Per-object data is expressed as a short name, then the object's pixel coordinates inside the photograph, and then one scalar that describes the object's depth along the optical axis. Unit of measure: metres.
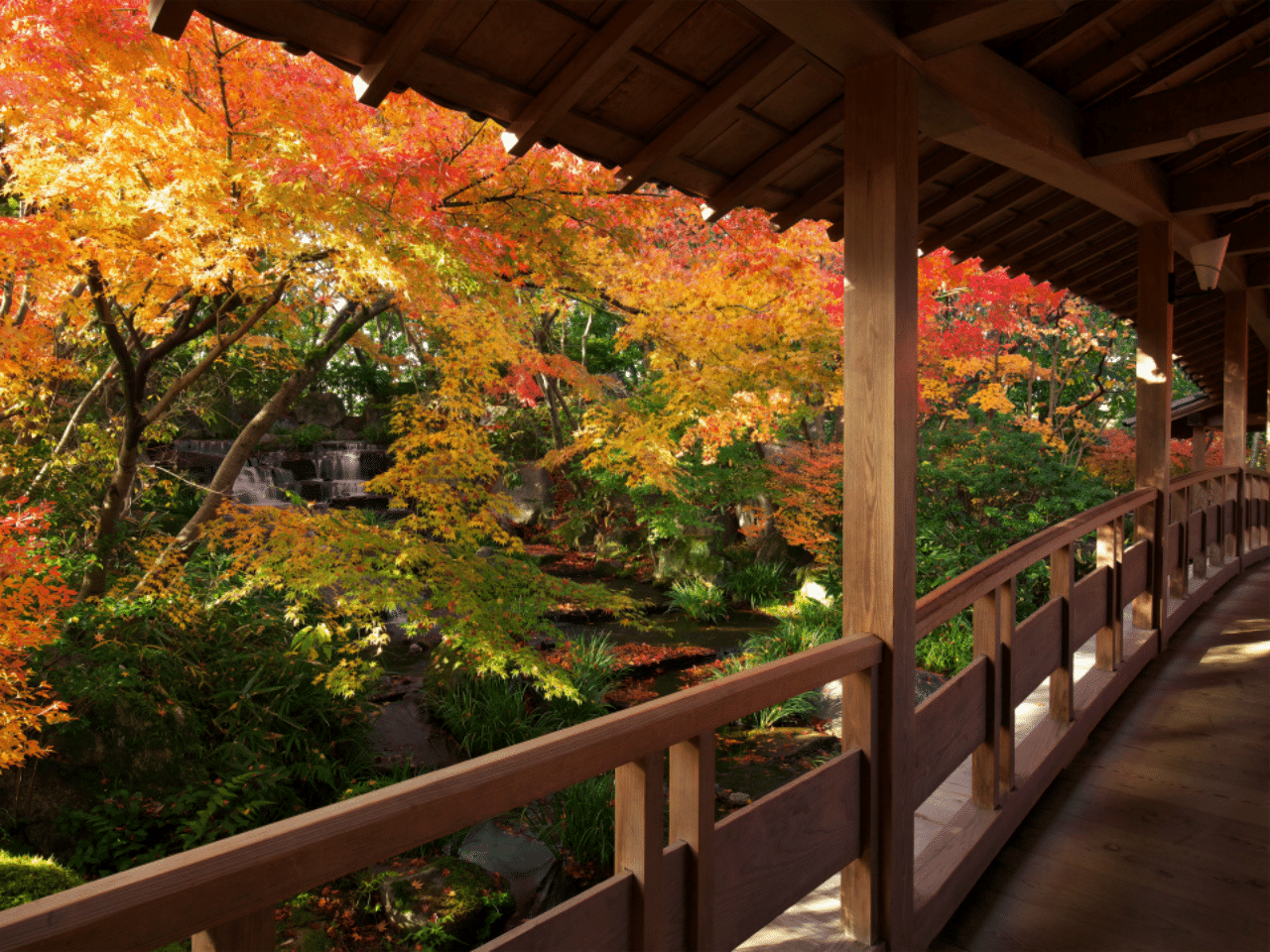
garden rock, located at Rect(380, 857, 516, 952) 3.61
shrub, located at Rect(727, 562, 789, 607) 10.01
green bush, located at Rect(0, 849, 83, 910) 2.99
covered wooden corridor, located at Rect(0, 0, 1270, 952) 1.22
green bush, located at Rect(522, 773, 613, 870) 4.36
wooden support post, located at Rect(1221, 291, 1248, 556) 5.77
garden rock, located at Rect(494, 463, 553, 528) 13.51
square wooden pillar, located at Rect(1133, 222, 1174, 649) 4.19
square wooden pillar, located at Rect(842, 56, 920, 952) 1.96
